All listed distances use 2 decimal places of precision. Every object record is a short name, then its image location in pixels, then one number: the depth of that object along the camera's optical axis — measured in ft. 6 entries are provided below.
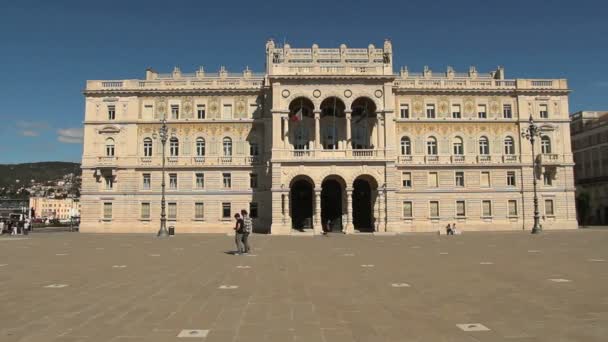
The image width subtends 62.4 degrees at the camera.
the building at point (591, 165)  245.86
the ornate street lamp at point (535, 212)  152.46
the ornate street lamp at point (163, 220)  149.07
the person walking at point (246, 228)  81.71
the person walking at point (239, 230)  80.33
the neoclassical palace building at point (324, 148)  191.31
